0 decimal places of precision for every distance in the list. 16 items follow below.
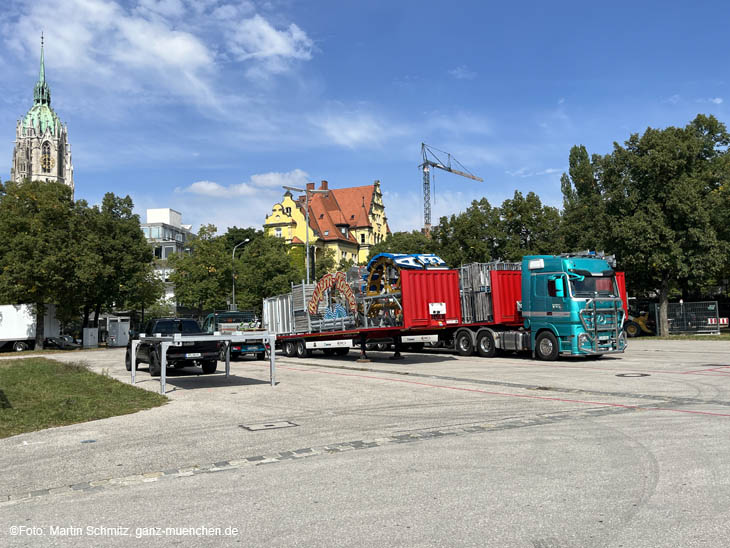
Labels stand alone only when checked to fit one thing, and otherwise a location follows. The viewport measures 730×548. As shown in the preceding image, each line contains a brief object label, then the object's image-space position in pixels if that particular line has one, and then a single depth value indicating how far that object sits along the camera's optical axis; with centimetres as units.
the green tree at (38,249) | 3722
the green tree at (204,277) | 5409
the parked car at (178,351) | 1688
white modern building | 9362
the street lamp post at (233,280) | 5022
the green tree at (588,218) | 3928
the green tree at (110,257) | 3891
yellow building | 9688
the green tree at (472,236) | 4794
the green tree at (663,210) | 3578
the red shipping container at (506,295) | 2344
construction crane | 14088
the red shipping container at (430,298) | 2025
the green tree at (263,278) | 5522
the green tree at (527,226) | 4716
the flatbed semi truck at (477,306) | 2053
